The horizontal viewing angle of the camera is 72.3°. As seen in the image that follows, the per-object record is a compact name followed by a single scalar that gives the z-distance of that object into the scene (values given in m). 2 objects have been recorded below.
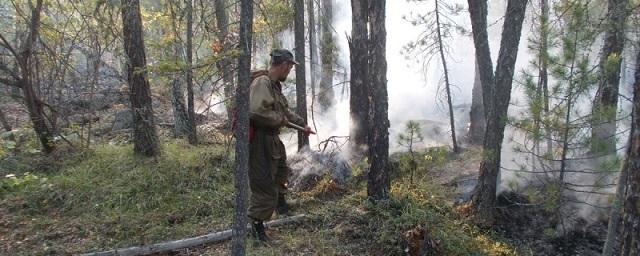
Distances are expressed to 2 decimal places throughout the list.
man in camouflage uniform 4.74
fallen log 4.67
